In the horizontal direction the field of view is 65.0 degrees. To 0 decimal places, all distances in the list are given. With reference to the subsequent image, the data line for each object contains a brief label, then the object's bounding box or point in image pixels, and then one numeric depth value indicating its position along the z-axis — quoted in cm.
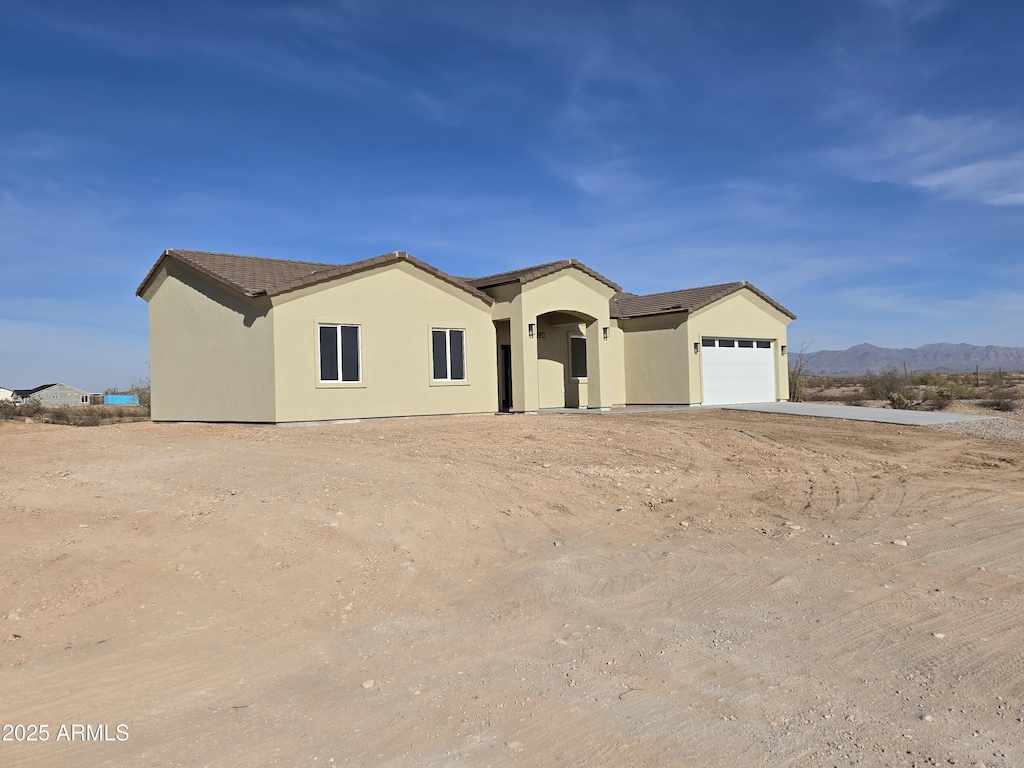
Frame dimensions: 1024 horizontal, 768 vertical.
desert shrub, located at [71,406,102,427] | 2870
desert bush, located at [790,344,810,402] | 3200
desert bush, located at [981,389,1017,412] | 2988
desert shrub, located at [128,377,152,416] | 4994
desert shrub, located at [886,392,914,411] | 3039
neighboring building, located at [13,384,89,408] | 7019
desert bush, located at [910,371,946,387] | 4453
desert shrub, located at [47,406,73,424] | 3000
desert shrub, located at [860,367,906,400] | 3662
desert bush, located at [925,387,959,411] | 3100
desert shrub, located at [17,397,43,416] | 3329
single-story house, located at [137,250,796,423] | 1805
